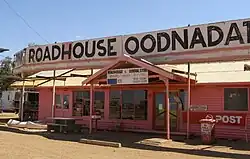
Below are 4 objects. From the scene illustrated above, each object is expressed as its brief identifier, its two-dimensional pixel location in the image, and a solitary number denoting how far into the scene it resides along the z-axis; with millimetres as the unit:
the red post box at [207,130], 14766
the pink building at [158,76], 15055
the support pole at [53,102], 22020
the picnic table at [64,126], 18781
